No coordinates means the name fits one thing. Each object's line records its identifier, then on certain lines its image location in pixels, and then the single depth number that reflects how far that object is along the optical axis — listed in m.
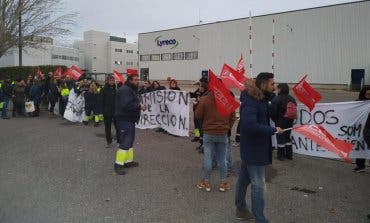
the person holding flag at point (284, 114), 8.95
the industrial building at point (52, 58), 59.20
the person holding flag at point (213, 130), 6.51
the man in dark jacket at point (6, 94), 17.88
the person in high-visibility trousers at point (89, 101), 15.20
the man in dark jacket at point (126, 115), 7.80
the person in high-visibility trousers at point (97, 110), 14.45
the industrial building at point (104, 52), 76.12
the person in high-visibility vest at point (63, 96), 17.20
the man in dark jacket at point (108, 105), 10.42
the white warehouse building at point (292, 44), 36.22
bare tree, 28.25
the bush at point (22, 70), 29.50
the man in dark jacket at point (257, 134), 4.82
